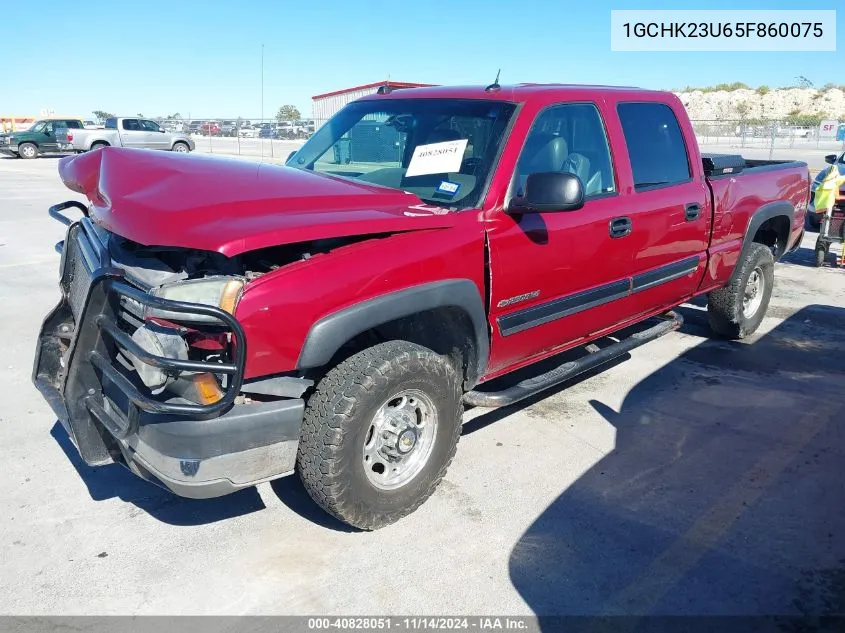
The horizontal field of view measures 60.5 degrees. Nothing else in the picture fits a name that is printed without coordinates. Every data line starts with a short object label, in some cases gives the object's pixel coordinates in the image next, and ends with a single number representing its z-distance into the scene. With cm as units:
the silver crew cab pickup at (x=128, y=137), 2719
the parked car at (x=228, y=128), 3278
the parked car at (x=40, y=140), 2866
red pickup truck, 269
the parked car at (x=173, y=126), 3456
